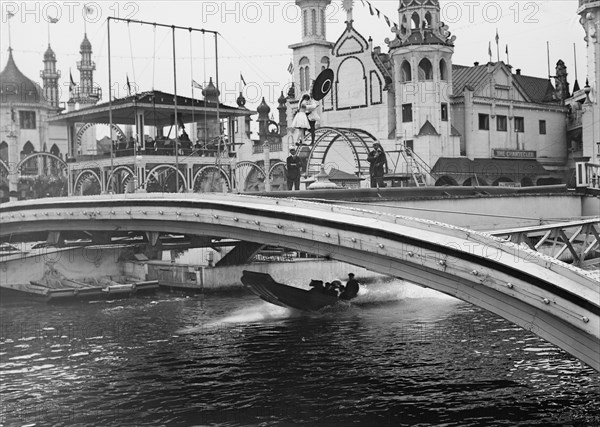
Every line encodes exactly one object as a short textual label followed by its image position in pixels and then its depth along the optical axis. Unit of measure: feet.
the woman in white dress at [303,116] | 138.00
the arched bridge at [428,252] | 61.05
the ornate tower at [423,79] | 216.74
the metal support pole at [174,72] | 145.07
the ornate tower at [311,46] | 245.24
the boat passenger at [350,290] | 154.40
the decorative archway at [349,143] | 189.78
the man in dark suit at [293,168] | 140.15
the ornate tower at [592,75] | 204.44
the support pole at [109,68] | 139.33
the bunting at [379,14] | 214.07
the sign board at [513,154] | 231.71
